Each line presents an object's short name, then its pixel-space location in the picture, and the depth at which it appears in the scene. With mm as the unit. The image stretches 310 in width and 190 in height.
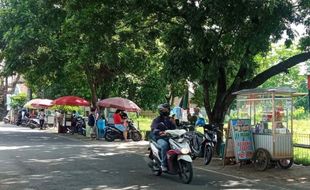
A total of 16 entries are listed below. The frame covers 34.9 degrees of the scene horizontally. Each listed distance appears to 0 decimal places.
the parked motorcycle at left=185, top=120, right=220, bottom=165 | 14828
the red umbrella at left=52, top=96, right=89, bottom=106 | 30859
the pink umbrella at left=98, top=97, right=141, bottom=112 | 25281
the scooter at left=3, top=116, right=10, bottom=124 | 54756
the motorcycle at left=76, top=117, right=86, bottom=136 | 30397
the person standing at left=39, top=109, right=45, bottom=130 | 38084
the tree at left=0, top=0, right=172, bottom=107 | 17328
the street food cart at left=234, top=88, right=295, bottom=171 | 13102
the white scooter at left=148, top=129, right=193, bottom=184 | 10703
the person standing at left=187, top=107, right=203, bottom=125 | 20689
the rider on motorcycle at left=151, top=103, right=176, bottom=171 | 11289
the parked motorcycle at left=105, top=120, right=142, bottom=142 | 24516
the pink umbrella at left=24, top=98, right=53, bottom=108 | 40844
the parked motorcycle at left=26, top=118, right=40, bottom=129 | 39678
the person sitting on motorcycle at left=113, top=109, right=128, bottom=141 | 24672
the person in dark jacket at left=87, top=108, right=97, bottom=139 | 26808
